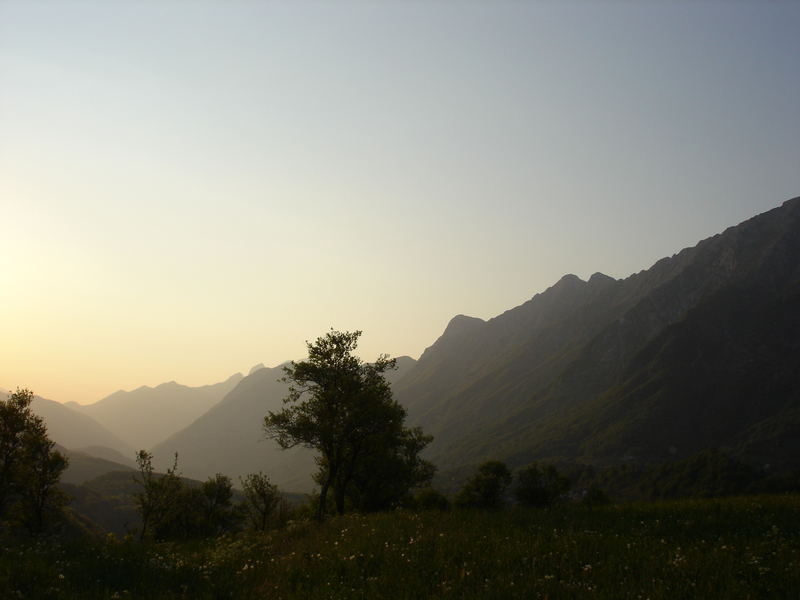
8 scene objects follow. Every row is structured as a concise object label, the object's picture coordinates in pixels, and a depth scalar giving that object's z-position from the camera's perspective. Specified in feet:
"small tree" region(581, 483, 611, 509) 261.65
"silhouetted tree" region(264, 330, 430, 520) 106.93
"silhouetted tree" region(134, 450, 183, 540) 138.62
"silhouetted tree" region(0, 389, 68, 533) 144.97
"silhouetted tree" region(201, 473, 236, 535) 198.18
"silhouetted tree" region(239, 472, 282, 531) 165.89
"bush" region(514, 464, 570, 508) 245.65
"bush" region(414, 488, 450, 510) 204.42
